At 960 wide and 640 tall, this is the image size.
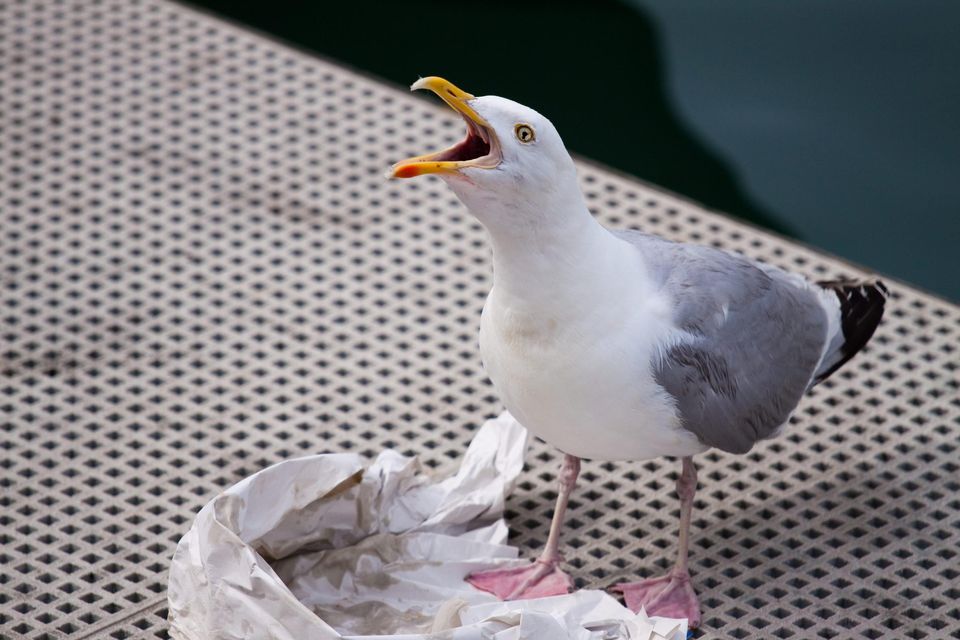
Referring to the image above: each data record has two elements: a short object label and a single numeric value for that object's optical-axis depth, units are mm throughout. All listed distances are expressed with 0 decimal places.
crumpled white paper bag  5125
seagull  4871
